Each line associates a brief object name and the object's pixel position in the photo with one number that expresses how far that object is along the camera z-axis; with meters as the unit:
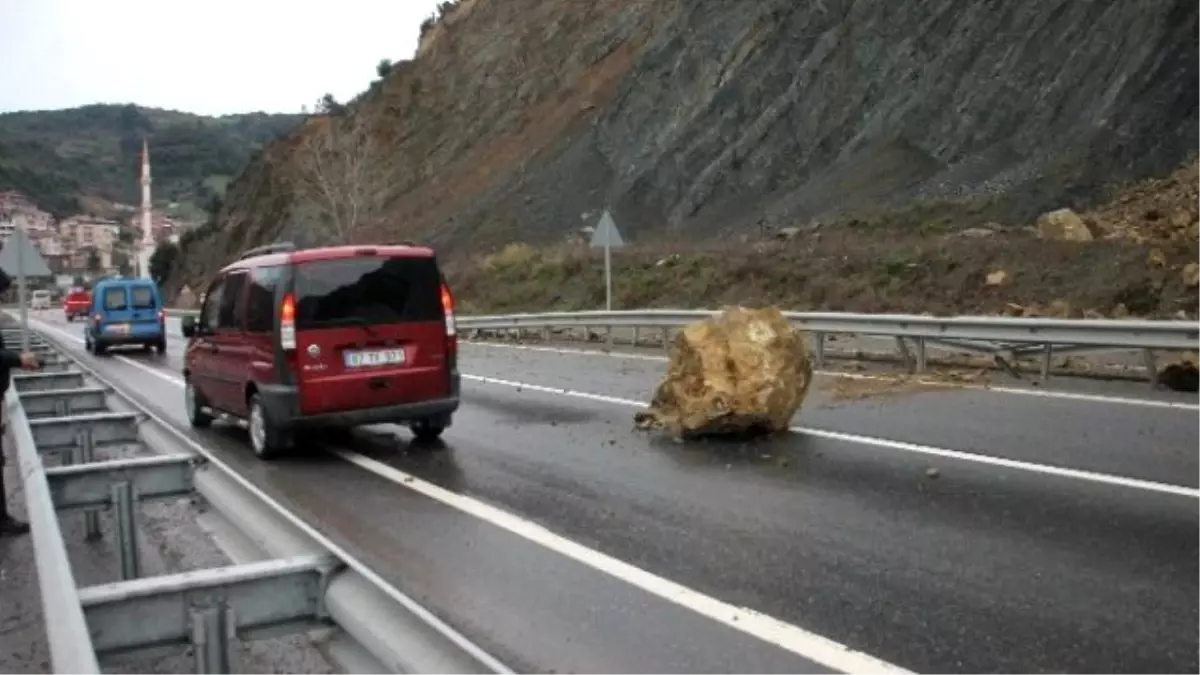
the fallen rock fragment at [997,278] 20.12
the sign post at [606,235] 23.09
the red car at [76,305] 67.28
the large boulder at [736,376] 10.20
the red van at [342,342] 10.38
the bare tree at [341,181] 61.97
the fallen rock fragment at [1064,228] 21.28
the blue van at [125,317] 30.05
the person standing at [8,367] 7.93
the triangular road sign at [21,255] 18.80
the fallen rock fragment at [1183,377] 11.62
